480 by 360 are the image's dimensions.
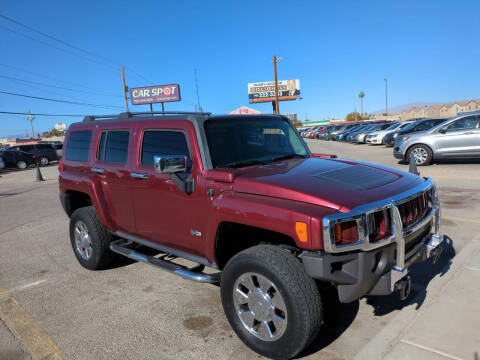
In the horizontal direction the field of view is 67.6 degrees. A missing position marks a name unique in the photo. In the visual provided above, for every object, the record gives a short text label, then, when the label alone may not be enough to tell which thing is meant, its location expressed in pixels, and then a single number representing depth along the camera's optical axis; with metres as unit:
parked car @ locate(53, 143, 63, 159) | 28.78
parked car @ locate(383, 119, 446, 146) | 17.44
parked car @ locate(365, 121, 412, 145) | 22.32
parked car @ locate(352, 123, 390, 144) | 25.89
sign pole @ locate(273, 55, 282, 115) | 32.08
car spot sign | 53.59
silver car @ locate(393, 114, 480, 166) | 11.09
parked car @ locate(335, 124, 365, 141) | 30.82
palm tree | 111.18
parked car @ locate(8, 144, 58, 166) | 27.28
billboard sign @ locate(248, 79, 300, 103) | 72.44
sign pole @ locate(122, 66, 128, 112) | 45.70
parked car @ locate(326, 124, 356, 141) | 35.38
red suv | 2.45
